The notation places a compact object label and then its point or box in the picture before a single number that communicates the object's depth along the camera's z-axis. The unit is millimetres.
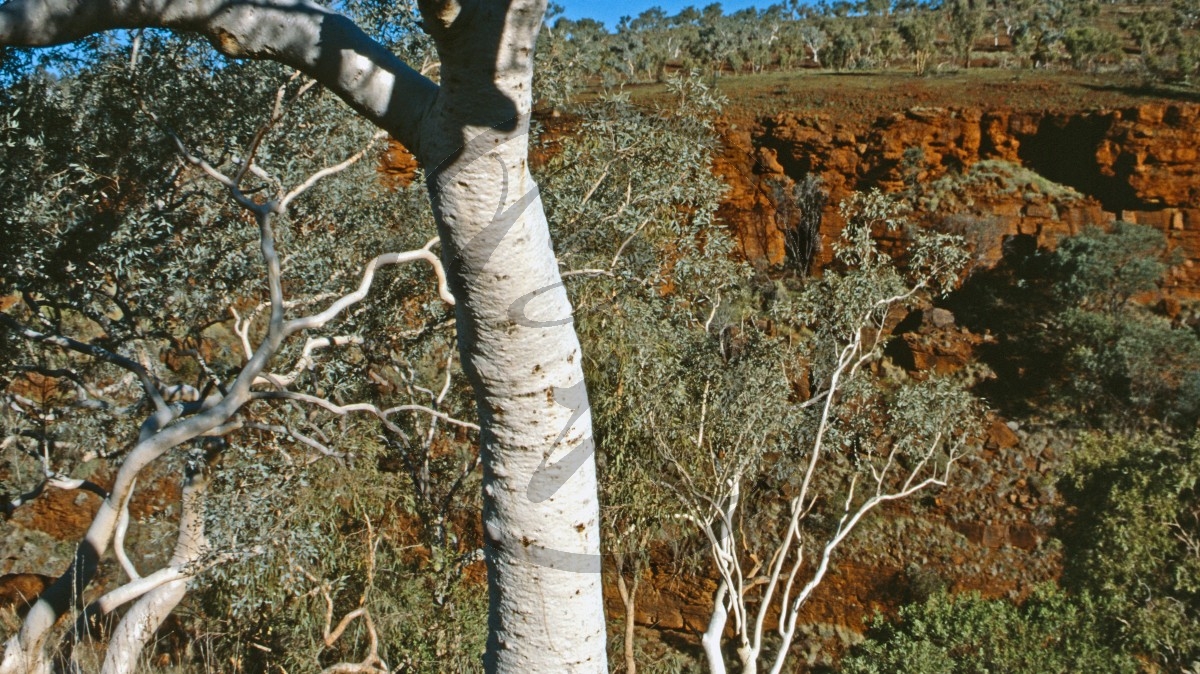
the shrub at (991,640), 9352
